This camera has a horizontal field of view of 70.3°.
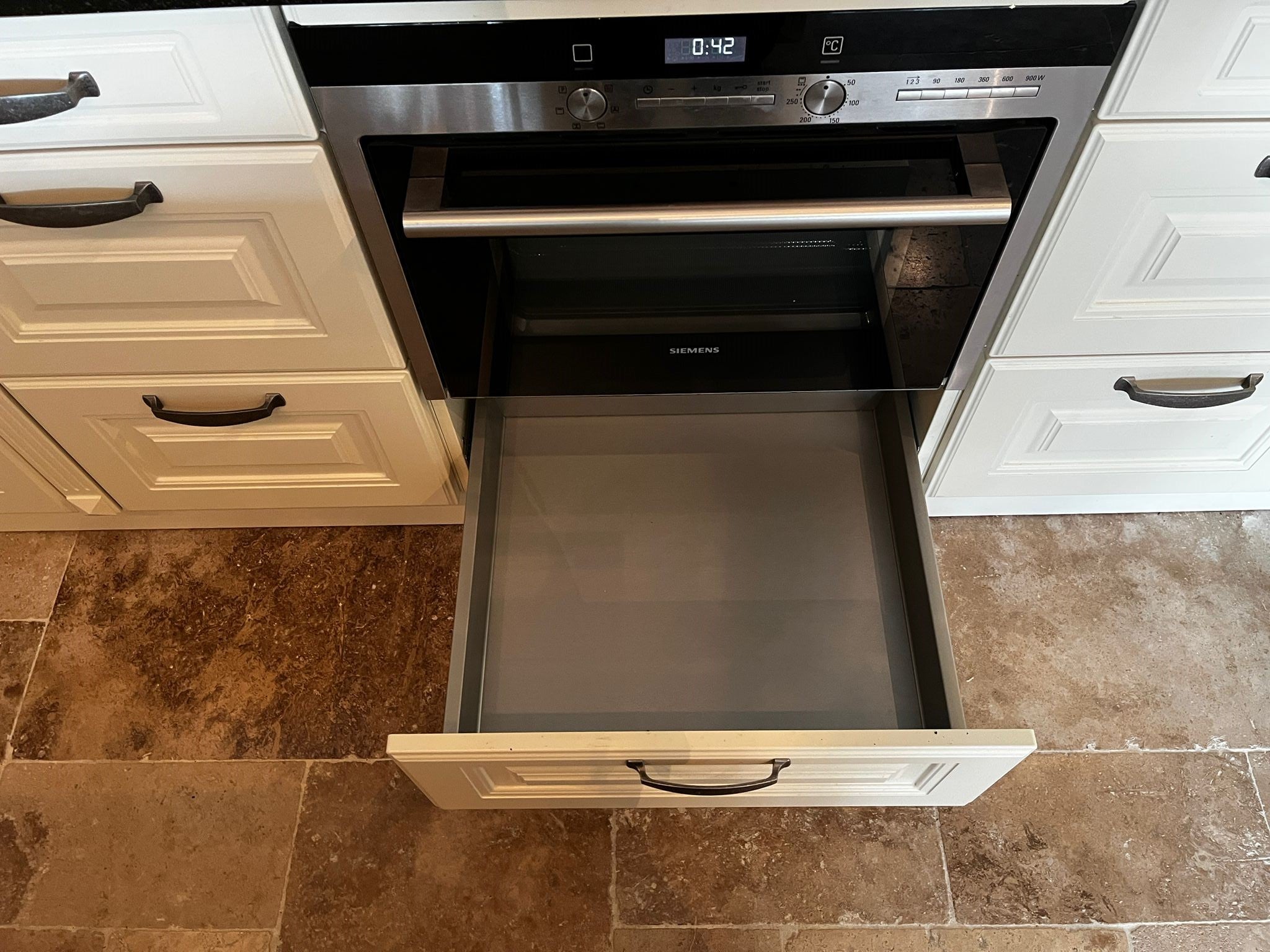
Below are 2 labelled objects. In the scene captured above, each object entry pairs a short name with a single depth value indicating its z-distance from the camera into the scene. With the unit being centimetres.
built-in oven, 74
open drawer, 98
